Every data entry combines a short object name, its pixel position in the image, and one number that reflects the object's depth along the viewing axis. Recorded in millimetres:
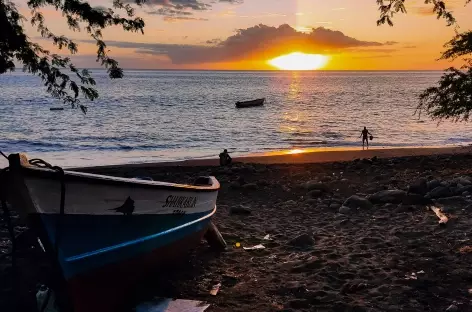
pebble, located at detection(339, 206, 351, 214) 11203
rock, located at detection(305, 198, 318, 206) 12398
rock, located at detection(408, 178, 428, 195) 12352
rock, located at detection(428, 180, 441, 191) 12562
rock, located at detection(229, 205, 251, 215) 11664
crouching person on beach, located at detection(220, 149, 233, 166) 20750
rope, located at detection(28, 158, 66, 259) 4785
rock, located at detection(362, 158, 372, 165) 19469
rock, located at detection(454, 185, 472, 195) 11688
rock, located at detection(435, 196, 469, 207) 10711
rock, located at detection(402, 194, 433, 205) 11289
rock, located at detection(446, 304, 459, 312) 5789
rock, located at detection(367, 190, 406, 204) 11748
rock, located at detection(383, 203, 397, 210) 11265
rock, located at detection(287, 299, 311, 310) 6238
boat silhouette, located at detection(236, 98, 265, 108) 76125
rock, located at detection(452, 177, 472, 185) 12422
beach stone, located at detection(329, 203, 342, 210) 11727
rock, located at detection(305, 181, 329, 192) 13828
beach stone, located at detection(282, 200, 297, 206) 12530
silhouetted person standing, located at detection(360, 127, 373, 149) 30109
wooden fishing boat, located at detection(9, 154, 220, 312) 4774
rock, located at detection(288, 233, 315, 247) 8844
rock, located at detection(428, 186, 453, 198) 11642
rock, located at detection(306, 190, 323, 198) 13258
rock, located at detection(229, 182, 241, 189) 14520
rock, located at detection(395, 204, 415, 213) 10895
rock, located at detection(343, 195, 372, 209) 11453
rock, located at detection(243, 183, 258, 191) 14380
